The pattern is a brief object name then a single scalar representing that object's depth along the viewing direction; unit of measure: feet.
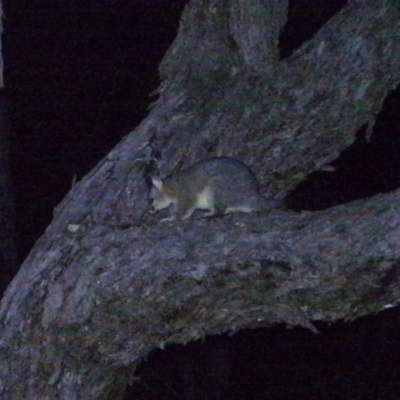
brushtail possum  31.40
